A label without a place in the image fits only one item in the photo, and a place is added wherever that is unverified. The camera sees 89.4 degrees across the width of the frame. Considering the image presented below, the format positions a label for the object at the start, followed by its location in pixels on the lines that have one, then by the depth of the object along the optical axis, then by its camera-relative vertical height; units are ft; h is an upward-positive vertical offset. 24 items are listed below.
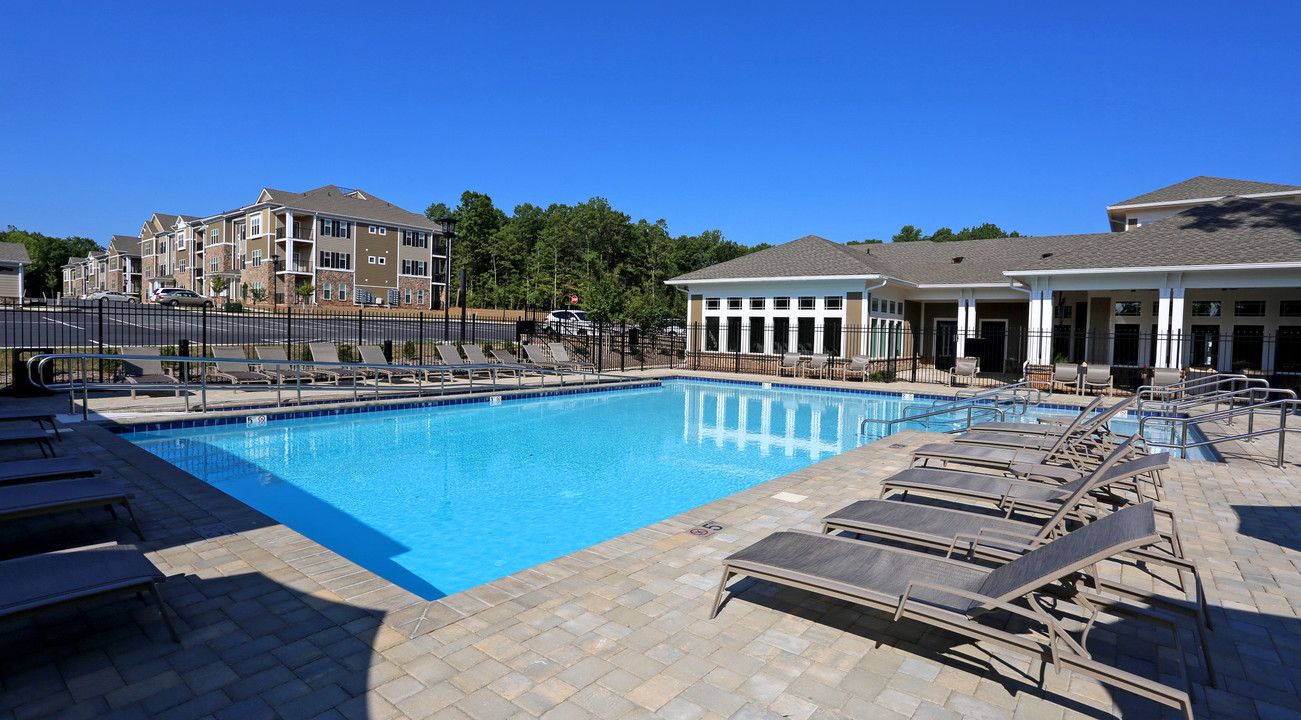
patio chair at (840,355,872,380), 65.16 -3.17
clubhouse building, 55.16 +4.92
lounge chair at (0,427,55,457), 18.78 -3.58
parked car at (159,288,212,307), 128.20 +4.99
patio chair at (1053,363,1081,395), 57.21 -2.96
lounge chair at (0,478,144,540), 12.58 -3.61
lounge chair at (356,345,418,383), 49.65 -2.44
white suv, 94.43 +1.56
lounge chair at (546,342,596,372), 64.21 -2.53
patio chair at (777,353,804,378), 69.70 -3.10
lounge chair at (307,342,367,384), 48.03 -2.54
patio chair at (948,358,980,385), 61.98 -2.88
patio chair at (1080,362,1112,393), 55.77 -2.98
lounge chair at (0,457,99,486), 14.78 -3.57
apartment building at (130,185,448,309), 145.89 +17.13
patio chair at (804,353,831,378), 68.18 -3.01
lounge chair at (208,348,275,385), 42.22 -3.49
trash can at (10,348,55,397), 38.04 -3.84
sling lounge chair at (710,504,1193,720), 8.09 -3.74
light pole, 58.59 +8.87
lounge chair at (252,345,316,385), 45.37 -3.51
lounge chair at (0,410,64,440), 20.96 -3.42
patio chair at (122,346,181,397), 40.16 -3.51
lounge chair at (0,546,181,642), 8.67 -3.70
